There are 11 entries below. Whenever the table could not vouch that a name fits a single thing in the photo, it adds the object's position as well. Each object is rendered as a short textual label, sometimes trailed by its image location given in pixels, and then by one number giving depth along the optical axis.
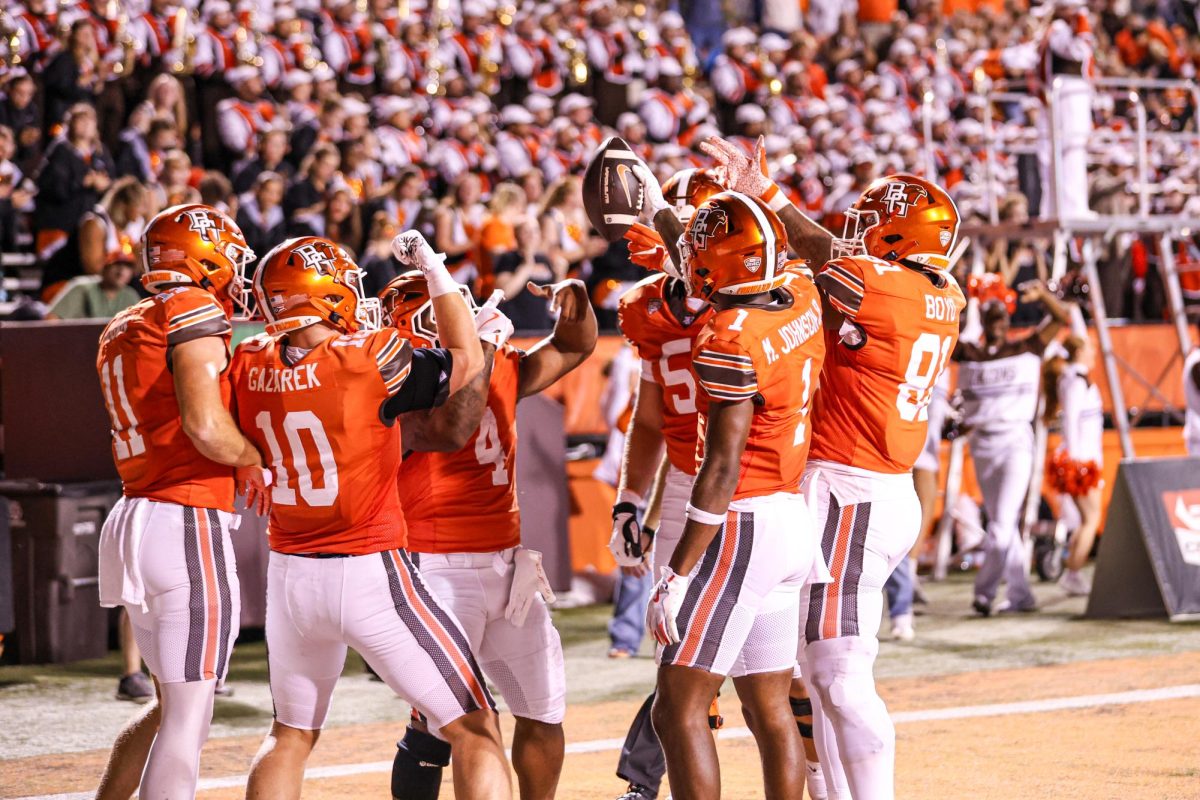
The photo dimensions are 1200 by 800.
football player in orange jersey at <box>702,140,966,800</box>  10.60
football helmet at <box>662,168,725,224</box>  12.16
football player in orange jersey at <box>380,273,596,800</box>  10.65
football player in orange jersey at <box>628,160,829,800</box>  11.58
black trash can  19.05
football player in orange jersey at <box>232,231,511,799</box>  9.45
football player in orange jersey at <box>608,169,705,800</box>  11.65
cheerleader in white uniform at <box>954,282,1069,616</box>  22.36
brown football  11.77
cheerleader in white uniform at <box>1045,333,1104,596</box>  24.03
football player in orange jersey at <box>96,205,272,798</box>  9.88
